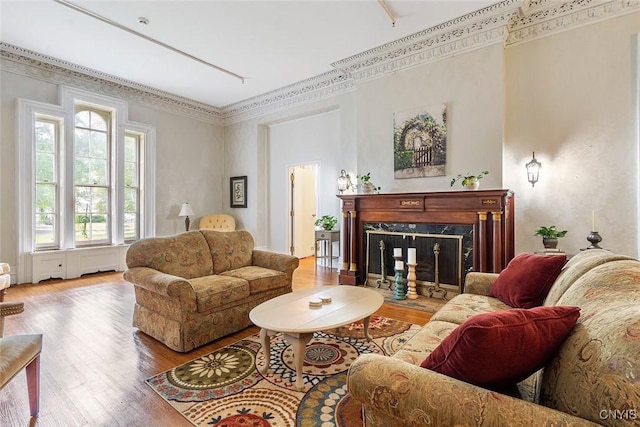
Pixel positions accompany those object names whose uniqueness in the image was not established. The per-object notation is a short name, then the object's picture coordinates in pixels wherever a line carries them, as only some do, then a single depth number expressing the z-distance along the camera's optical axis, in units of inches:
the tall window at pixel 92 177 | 217.2
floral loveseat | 102.1
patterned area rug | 70.6
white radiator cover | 195.2
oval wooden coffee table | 80.3
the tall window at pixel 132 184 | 244.4
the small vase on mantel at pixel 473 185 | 152.3
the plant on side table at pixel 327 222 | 229.8
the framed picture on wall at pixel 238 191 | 289.9
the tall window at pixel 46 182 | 199.5
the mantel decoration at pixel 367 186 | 188.4
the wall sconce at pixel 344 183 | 209.0
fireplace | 144.4
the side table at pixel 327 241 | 229.1
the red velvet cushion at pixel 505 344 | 38.0
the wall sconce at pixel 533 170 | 150.0
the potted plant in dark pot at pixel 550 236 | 137.3
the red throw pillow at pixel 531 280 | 81.6
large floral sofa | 31.6
